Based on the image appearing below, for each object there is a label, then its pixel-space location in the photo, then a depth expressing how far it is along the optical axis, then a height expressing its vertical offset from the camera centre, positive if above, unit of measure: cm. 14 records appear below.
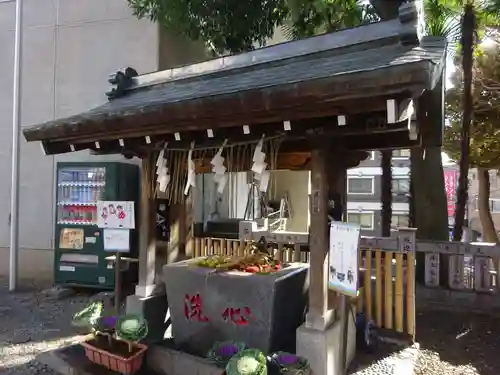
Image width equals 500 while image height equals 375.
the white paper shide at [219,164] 563 +34
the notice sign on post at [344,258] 463 -72
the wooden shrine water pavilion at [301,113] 391 +81
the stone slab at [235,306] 532 -149
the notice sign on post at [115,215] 738 -44
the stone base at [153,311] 660 -185
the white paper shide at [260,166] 518 +30
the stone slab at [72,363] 554 -228
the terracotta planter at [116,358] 534 -211
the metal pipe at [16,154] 1020 +82
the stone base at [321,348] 489 -178
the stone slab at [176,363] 519 -216
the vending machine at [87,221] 959 -72
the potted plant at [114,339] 542 -199
